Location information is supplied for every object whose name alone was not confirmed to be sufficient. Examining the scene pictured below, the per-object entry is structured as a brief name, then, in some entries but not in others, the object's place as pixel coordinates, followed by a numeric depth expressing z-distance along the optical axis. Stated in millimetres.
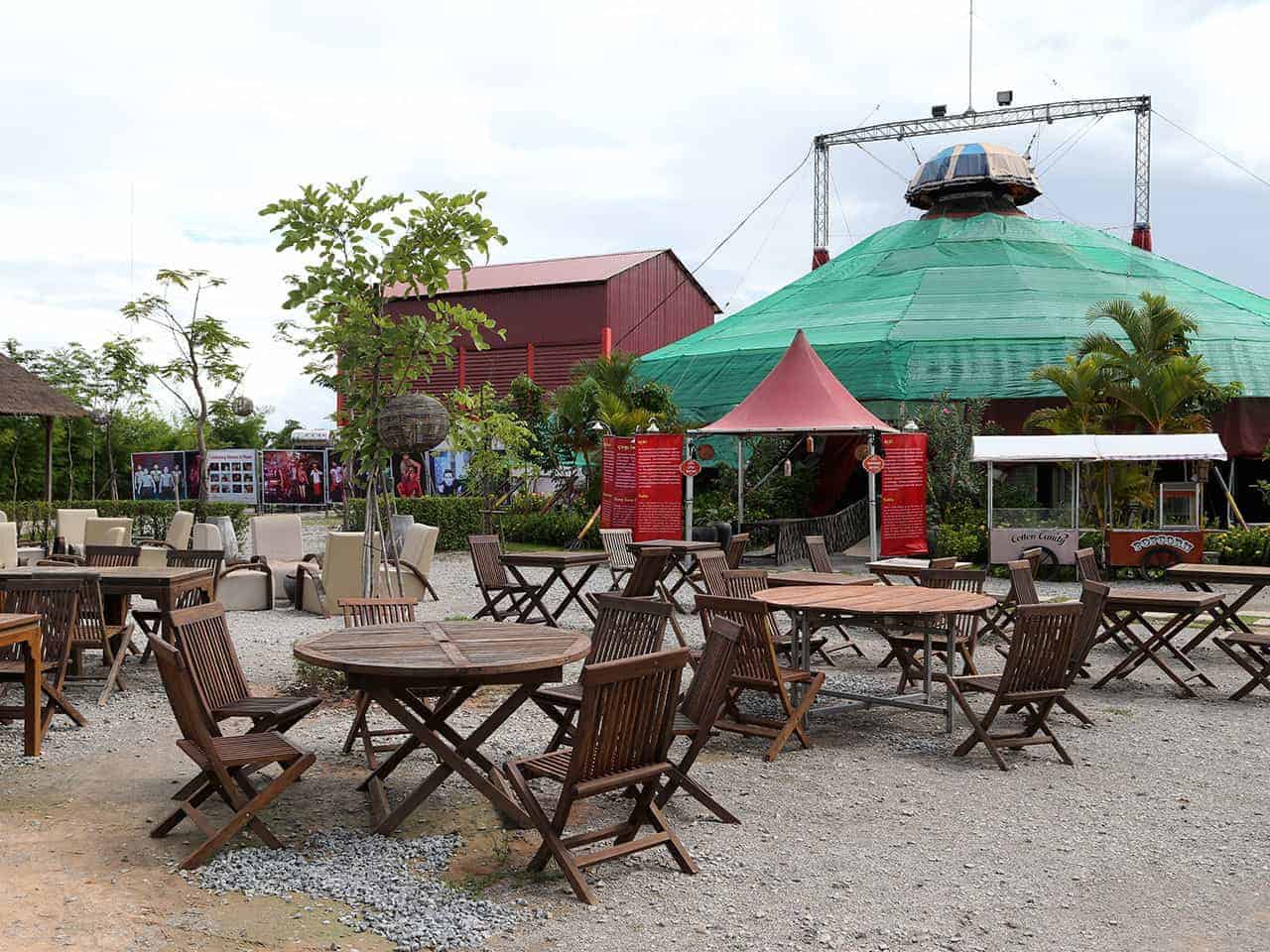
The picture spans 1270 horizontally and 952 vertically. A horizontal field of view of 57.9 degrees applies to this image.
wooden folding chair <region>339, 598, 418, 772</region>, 5742
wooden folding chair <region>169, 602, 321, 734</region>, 4973
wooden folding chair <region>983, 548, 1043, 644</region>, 8430
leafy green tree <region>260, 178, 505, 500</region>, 7262
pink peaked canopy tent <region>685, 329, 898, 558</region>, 16484
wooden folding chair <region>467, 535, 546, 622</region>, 10547
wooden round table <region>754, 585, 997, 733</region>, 6469
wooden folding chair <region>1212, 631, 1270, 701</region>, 7715
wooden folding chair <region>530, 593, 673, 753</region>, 5199
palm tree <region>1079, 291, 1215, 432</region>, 16891
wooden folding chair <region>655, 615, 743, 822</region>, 4656
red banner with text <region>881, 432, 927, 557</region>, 17625
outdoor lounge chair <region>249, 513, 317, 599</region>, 13648
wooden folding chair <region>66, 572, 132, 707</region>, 7449
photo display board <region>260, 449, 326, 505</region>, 29484
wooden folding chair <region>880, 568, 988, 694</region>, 7581
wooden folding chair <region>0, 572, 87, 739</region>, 6531
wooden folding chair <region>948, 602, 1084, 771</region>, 5984
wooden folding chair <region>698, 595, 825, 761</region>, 6051
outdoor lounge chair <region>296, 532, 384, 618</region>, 10828
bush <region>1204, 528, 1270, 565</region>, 15180
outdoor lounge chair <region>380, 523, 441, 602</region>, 11297
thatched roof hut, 18625
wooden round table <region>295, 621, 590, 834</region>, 4523
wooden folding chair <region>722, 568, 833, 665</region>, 7227
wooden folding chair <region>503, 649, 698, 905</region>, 4031
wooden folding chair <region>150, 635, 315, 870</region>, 4324
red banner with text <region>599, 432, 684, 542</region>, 18016
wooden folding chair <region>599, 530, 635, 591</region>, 11758
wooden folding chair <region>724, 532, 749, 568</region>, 10625
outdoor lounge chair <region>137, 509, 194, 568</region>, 14148
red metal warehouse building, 31203
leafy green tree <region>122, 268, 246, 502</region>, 17953
